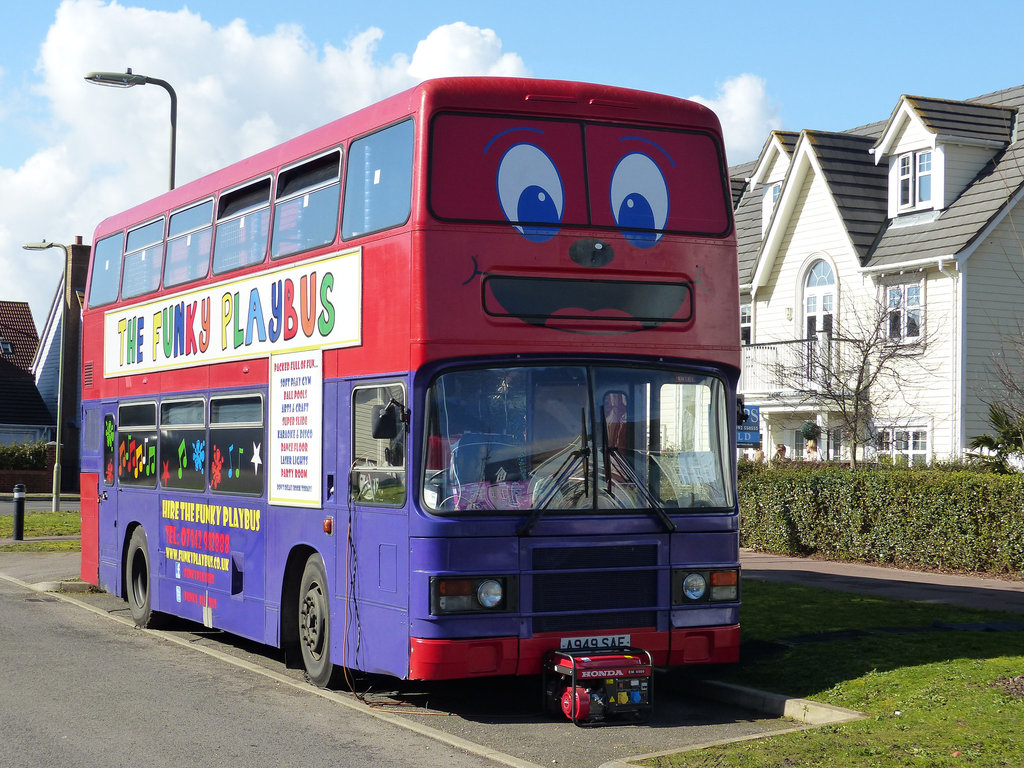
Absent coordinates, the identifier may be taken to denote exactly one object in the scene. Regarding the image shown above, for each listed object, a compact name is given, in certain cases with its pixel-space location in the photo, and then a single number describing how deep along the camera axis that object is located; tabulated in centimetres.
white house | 2831
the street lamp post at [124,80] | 2191
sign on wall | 1754
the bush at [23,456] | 5331
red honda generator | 889
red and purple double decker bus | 908
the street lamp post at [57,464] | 3803
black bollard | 2664
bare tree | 2780
